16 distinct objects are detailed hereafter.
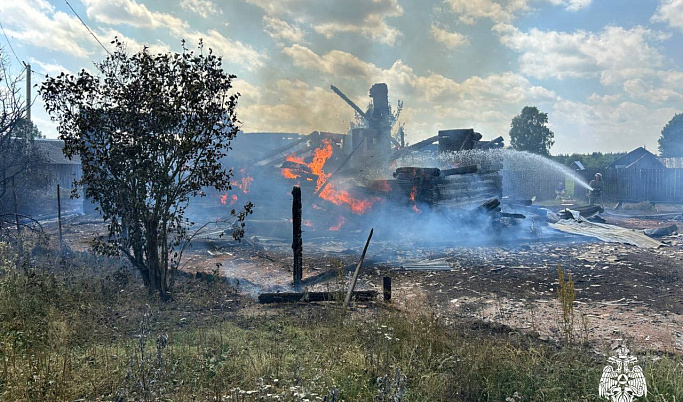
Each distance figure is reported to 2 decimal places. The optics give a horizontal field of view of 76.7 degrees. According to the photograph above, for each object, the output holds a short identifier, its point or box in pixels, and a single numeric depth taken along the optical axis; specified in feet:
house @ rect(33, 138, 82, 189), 114.88
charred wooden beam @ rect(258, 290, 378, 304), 26.04
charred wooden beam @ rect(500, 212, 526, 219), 52.54
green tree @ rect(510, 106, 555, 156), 156.87
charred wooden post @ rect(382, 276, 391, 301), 26.20
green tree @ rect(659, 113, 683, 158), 186.55
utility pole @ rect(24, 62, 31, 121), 81.15
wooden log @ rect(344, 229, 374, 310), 23.24
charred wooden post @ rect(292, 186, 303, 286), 29.43
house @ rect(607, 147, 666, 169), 134.92
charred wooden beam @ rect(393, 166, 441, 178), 51.34
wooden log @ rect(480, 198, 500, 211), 51.54
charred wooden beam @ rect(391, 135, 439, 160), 70.74
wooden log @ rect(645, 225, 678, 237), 48.78
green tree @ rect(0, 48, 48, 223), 34.06
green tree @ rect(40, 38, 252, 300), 24.35
